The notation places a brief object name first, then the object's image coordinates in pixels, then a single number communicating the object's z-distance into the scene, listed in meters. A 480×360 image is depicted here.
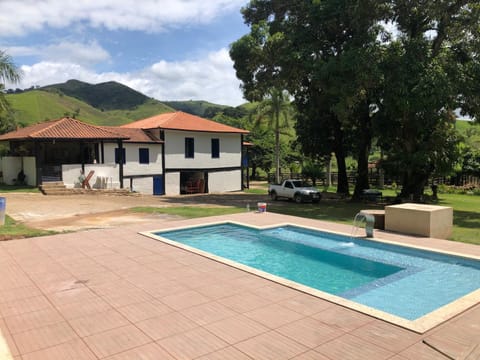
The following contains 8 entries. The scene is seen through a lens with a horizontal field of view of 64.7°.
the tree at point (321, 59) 21.00
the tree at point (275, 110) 38.62
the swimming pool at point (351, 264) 7.86
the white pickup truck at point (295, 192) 25.27
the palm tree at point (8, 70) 17.70
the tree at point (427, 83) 19.43
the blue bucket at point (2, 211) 13.54
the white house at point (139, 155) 26.27
